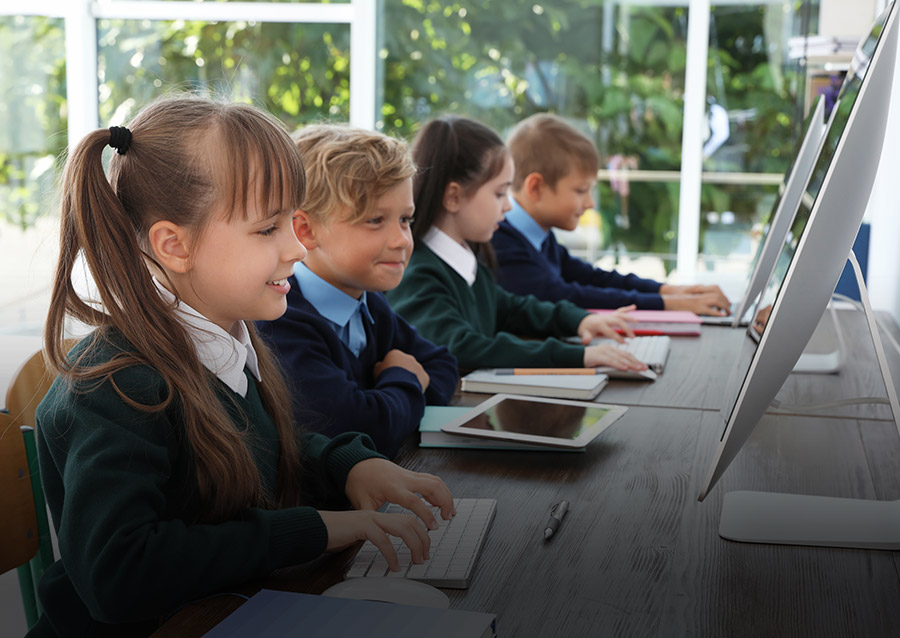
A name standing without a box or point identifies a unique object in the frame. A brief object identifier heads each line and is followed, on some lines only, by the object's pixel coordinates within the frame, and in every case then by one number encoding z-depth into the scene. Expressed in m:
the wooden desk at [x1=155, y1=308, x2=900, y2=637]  0.80
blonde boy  1.34
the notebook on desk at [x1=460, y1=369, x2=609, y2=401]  1.56
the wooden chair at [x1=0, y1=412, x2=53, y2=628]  1.10
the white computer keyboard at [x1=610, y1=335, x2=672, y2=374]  1.82
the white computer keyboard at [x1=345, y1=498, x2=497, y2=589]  0.87
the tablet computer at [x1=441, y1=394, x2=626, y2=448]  1.25
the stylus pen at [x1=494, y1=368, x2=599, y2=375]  1.70
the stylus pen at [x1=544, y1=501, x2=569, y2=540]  0.97
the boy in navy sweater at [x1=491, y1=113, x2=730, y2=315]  2.57
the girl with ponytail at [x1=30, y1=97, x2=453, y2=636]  0.80
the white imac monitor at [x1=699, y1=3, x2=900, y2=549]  0.83
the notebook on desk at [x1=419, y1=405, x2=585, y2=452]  1.25
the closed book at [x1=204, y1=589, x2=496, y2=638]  0.73
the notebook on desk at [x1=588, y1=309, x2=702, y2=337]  2.22
